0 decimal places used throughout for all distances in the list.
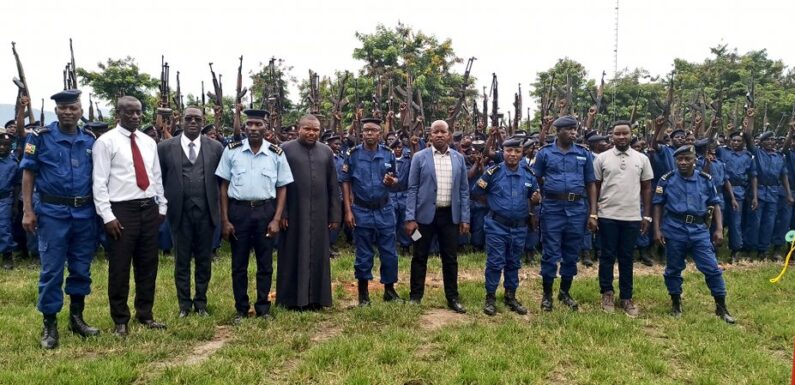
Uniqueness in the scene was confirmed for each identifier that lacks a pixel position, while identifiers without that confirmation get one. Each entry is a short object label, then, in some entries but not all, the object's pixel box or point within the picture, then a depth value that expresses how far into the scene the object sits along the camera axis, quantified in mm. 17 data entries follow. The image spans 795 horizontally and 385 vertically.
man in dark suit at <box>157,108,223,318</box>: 5074
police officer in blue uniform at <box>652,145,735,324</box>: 5512
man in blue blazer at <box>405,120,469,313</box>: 5492
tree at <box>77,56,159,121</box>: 19516
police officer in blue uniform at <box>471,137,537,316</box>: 5449
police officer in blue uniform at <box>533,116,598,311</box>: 5574
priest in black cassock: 5406
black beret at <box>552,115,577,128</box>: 5523
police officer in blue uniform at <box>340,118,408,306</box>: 5660
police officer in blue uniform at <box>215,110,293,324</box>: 5023
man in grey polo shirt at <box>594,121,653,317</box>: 5672
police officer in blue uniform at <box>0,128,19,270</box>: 7418
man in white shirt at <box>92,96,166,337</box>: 4383
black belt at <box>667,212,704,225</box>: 5555
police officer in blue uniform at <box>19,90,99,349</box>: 4211
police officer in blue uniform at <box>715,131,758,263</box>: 8664
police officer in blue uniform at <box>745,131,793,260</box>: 8820
